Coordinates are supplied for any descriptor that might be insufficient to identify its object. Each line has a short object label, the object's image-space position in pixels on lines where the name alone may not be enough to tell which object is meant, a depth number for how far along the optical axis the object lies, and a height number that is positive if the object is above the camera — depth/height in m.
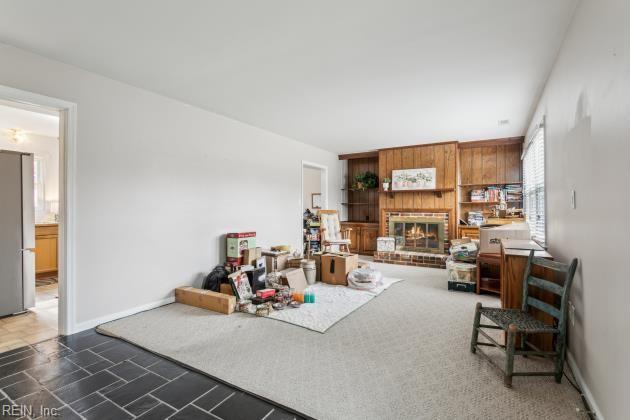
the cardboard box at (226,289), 3.62 -0.94
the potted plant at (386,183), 6.54 +0.63
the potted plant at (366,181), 7.24 +0.76
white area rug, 3.00 -1.10
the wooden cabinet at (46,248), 4.80 -0.58
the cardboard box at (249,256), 4.21 -0.64
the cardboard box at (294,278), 3.92 -0.90
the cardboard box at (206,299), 3.26 -1.00
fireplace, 5.98 -0.54
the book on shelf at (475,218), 6.12 -0.14
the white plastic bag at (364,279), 4.16 -0.96
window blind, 3.38 +0.36
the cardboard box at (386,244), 6.27 -0.69
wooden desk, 2.28 -0.62
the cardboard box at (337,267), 4.43 -0.84
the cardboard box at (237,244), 4.18 -0.45
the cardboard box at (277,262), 4.44 -0.75
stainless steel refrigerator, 3.18 -0.23
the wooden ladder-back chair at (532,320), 1.92 -0.77
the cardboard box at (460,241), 5.04 -0.52
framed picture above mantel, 6.15 +0.69
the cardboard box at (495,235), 3.47 -0.29
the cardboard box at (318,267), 4.70 -0.88
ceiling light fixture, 4.94 +1.31
